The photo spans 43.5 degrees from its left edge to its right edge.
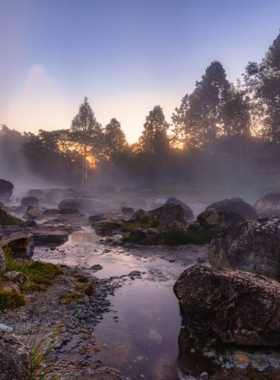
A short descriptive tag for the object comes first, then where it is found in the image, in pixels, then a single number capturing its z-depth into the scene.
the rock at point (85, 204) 32.44
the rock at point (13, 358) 3.48
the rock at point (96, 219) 22.55
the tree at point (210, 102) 57.47
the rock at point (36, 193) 49.42
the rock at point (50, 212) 27.70
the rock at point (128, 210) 27.33
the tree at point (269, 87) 41.50
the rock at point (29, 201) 37.42
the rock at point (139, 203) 37.69
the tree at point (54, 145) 57.88
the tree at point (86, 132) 60.19
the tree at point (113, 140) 64.31
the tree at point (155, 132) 60.88
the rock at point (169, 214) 19.61
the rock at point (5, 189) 42.97
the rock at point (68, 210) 27.53
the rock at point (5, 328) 3.87
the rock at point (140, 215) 20.37
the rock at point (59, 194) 46.36
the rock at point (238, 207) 18.91
